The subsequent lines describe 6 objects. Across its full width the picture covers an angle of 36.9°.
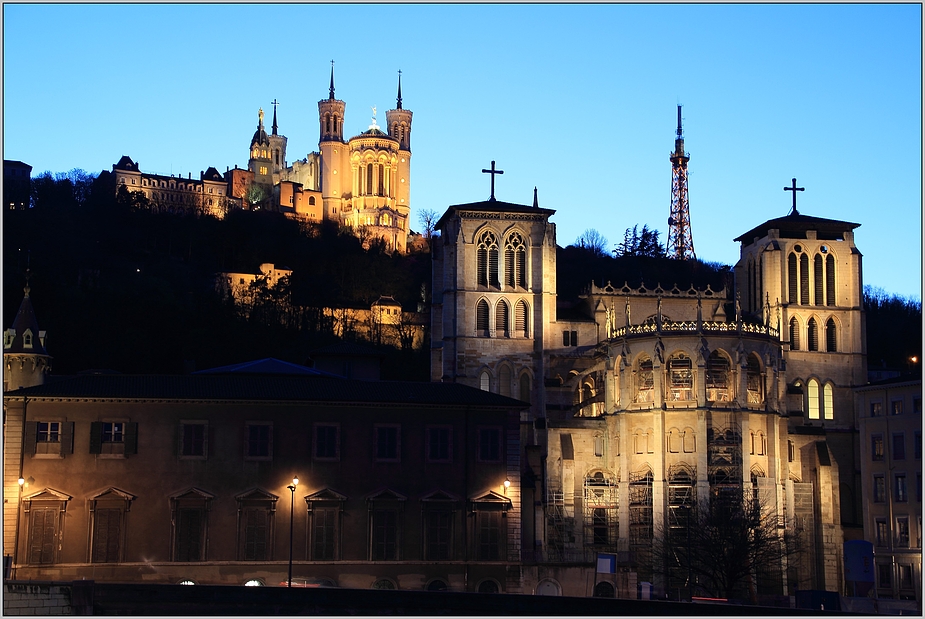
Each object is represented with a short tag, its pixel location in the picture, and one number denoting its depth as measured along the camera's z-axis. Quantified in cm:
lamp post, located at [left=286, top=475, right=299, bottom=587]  5829
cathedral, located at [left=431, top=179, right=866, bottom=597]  7988
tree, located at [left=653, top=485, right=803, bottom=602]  7250
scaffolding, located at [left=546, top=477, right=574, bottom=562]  8188
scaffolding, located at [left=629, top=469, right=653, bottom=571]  7988
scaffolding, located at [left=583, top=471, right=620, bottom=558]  8256
